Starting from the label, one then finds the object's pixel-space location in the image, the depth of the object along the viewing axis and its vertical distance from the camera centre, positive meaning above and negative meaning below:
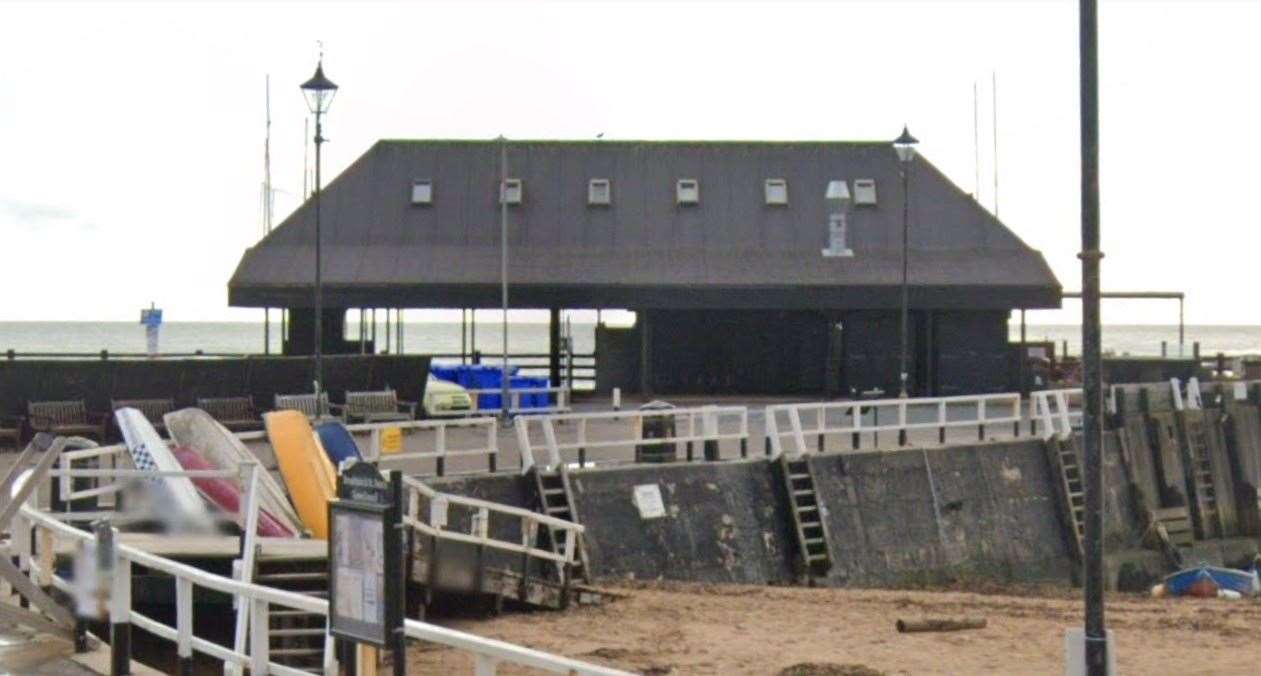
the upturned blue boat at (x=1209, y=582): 33.03 -3.42
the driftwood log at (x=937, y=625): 22.94 -2.86
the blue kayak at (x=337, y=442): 26.17 -0.81
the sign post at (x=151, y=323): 45.91 +1.34
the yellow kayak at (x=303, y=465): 23.16 -1.01
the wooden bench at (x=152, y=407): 35.44 -0.46
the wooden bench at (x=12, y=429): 35.16 -0.86
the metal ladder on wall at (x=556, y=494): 29.33 -1.70
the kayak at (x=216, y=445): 21.83 -0.76
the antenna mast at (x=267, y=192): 67.56 +6.50
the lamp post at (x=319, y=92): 33.81 +4.94
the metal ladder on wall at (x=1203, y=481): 43.50 -2.27
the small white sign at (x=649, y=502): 30.84 -1.90
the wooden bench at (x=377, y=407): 39.31 -0.55
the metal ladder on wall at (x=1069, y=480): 37.28 -1.93
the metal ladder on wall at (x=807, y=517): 32.28 -2.27
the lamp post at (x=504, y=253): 44.44 +3.01
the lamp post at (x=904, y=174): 41.47 +4.69
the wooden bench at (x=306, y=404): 36.53 -0.45
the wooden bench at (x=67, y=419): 34.84 -0.69
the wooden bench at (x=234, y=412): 37.09 -0.60
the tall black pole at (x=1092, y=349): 12.38 +0.19
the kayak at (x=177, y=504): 18.69 -1.19
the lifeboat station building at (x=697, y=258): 50.44 +3.20
